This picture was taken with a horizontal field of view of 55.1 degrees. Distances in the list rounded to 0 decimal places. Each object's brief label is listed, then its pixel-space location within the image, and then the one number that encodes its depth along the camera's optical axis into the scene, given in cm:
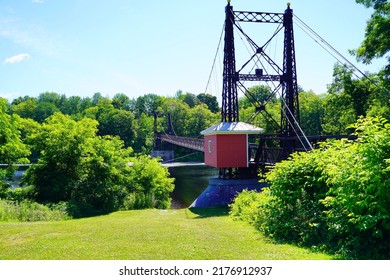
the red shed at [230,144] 1834
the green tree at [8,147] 1894
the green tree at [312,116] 4628
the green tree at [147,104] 7881
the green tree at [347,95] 2258
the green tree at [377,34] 1552
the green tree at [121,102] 7600
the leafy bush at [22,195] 1733
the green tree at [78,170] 1738
